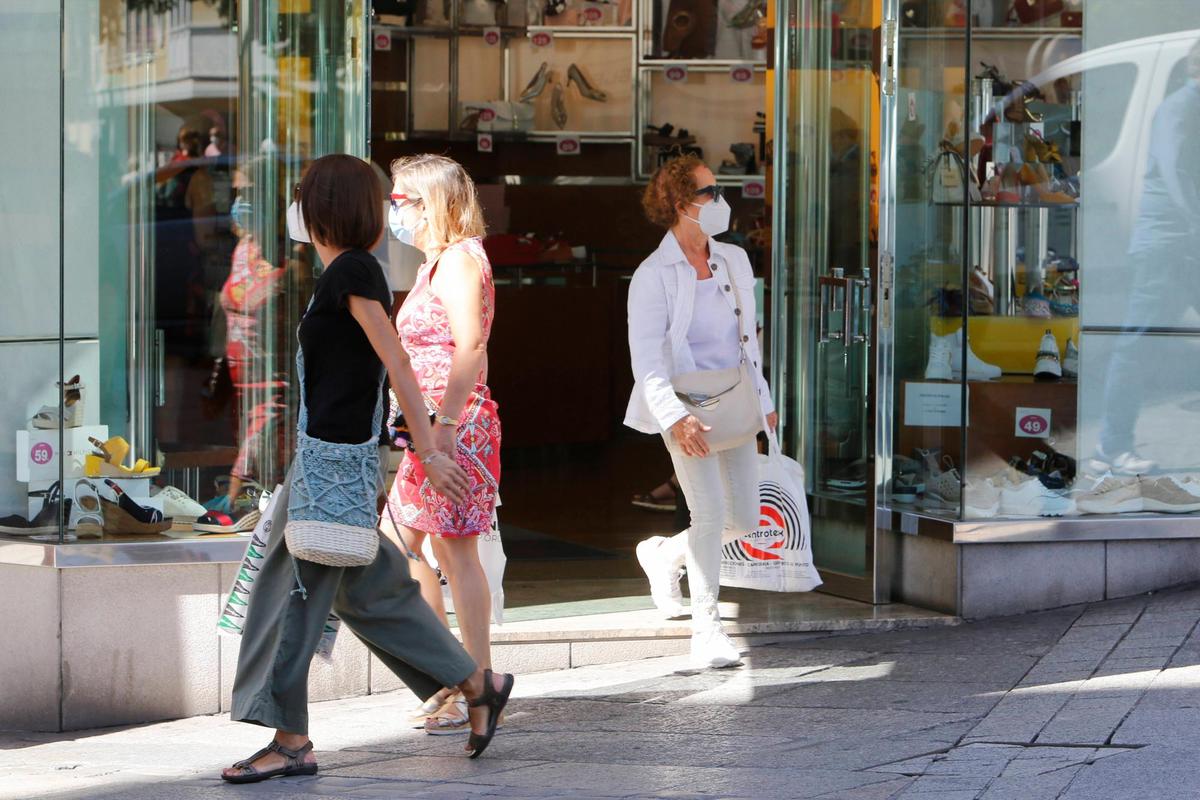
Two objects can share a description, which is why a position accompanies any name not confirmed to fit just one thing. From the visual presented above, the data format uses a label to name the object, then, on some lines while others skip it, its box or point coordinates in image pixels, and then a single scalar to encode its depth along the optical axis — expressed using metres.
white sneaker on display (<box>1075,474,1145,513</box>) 14.52
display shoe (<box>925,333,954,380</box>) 14.48
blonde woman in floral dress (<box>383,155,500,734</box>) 10.77
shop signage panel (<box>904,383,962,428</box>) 14.42
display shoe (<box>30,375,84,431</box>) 12.46
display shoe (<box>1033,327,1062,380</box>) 14.80
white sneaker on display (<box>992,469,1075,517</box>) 14.34
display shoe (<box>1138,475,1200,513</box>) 14.57
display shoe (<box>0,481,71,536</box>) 12.27
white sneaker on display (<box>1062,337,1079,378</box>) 14.91
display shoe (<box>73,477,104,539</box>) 12.27
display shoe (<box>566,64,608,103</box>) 28.00
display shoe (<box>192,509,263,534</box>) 12.57
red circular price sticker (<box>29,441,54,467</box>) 12.45
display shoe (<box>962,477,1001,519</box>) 14.19
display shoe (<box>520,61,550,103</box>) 27.53
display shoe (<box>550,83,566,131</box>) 27.75
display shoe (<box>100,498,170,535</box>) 12.33
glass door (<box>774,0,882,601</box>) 14.76
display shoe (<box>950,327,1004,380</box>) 14.45
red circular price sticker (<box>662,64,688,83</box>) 28.37
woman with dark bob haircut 9.71
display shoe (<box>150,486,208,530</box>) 12.55
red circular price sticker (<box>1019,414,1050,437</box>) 14.67
